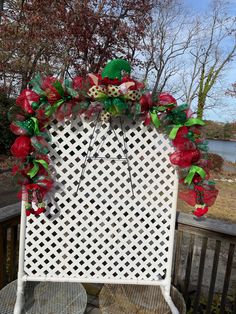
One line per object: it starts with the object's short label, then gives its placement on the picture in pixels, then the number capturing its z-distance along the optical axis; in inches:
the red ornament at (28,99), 65.3
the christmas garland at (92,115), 64.7
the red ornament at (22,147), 64.4
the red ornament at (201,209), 70.3
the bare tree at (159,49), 606.5
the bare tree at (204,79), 787.4
